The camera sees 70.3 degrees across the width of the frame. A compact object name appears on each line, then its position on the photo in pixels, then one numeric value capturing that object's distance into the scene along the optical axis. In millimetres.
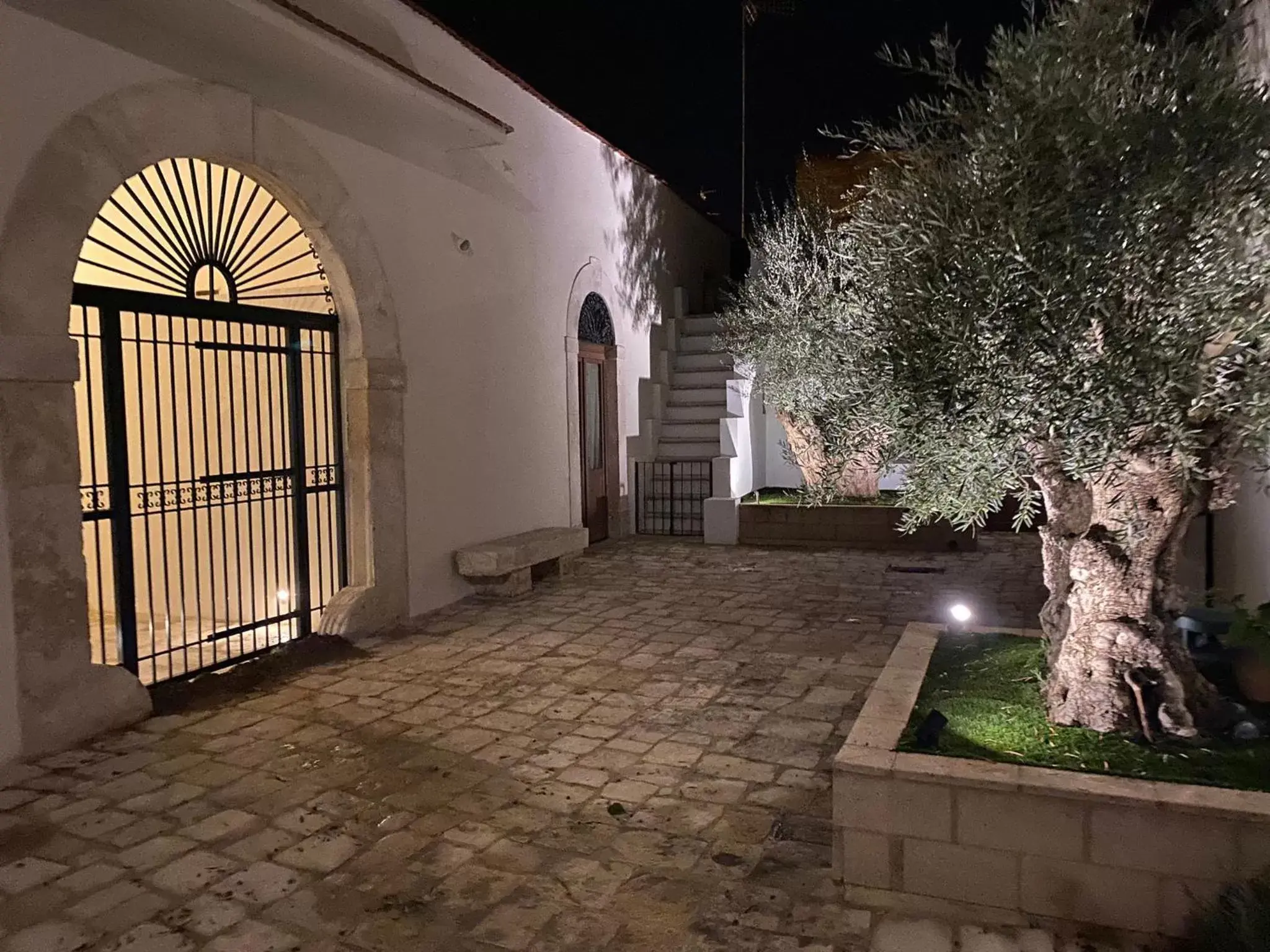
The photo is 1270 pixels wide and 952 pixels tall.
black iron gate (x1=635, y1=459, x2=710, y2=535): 12000
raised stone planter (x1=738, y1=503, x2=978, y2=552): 9883
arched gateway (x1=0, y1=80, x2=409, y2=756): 4242
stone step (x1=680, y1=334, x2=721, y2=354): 13438
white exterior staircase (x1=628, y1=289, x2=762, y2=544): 11016
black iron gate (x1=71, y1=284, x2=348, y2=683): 5008
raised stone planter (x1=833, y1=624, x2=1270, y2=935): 2666
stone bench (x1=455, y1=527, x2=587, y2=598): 7586
